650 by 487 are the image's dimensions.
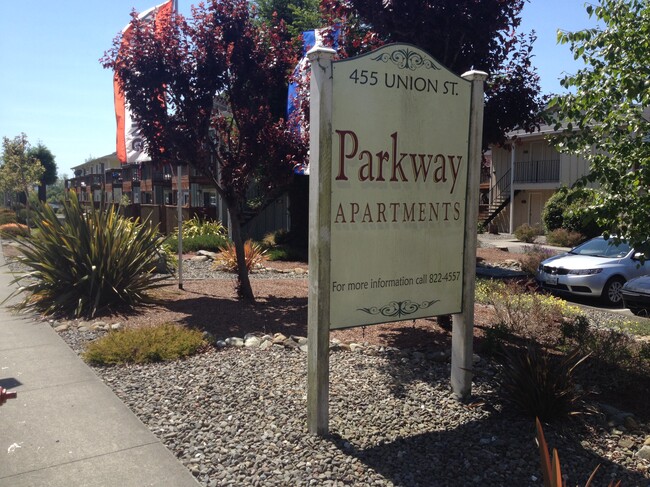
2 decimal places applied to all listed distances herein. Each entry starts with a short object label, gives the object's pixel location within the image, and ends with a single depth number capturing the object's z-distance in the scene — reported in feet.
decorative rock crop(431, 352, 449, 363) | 21.03
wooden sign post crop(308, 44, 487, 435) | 14.98
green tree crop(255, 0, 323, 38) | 65.72
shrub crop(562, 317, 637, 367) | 20.92
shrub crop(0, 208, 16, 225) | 125.25
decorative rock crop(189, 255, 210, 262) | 55.26
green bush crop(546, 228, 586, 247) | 76.07
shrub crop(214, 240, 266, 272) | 47.24
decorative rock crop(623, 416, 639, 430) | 16.11
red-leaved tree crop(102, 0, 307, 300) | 31.78
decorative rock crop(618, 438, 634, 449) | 15.15
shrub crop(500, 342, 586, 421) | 16.21
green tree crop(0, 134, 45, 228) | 137.59
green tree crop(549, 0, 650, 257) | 17.95
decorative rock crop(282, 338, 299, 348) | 23.24
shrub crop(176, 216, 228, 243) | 67.97
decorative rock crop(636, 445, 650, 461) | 14.48
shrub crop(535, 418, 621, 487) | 8.76
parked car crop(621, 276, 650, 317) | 34.81
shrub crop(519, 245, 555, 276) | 50.34
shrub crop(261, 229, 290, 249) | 66.13
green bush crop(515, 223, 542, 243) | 85.92
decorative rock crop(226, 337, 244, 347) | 23.65
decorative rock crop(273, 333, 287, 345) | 23.58
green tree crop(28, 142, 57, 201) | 231.75
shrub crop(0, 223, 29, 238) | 89.47
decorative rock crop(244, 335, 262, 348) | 23.59
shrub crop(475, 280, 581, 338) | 25.25
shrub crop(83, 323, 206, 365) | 21.74
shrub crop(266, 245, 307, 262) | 57.67
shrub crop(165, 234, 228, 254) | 62.59
